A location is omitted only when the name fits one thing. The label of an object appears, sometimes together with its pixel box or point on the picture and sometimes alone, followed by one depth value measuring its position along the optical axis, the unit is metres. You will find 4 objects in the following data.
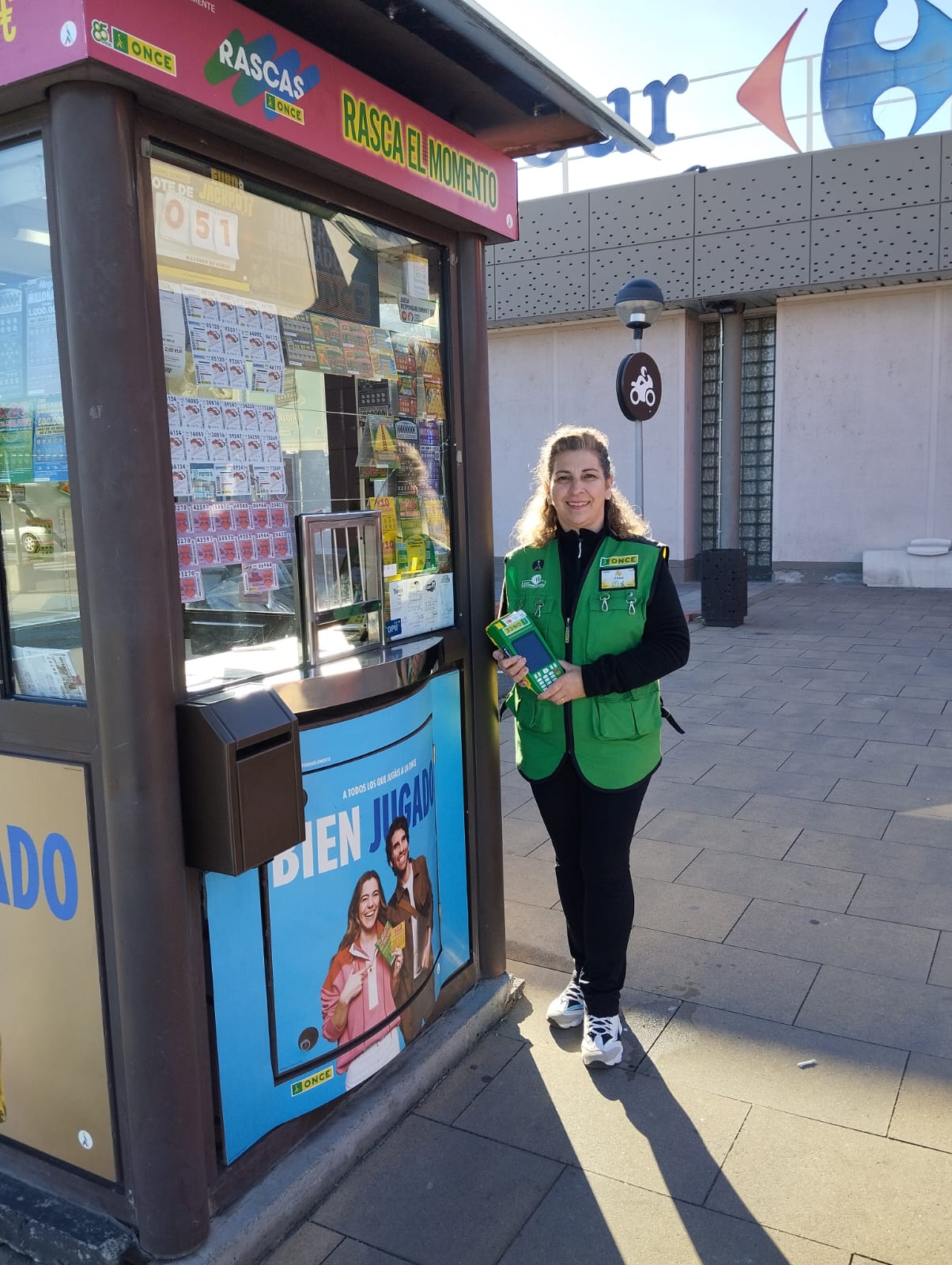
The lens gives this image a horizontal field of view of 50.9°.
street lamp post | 7.79
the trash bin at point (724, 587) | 10.55
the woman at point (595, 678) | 2.87
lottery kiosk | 1.97
